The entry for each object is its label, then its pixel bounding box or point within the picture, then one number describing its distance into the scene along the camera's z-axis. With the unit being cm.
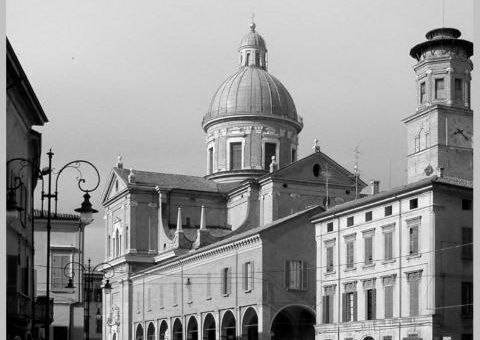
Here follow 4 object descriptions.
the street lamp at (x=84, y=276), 4198
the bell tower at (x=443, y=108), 6025
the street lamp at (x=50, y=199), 1711
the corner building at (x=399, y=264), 3812
